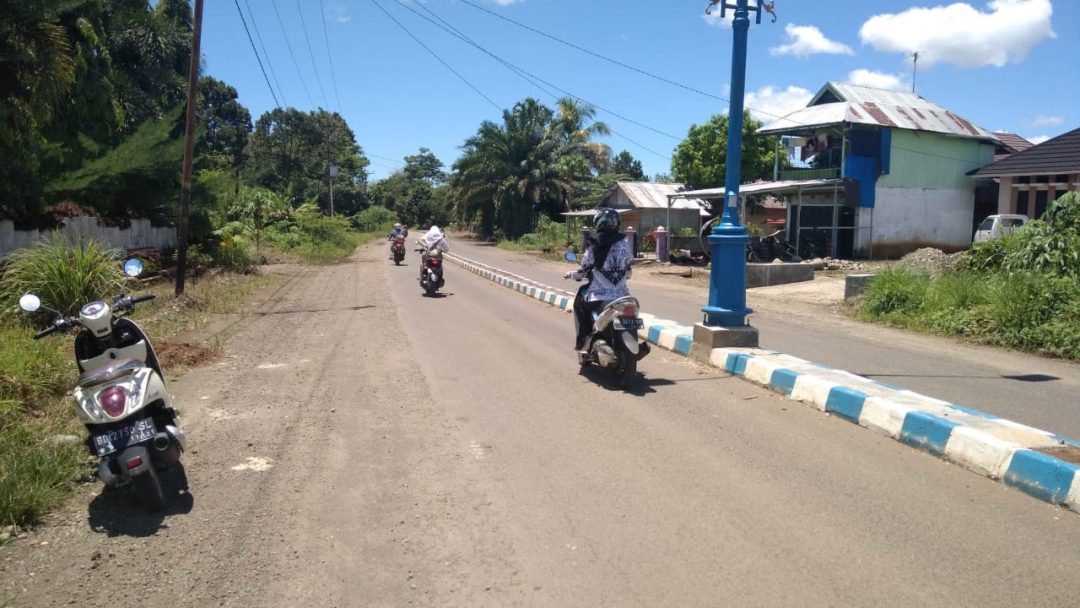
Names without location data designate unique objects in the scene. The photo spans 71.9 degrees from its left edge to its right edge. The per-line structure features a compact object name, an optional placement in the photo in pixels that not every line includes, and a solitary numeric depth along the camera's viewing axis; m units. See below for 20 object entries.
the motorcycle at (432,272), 16.06
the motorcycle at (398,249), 26.97
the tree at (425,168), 99.06
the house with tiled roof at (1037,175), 23.28
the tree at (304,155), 60.88
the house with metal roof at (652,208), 35.03
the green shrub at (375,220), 65.40
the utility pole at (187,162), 13.86
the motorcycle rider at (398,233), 27.52
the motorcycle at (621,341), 6.88
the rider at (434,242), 16.44
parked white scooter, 4.15
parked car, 22.75
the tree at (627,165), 74.06
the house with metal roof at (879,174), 26.66
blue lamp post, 8.30
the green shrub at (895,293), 12.73
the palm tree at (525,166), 49.09
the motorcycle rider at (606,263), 7.35
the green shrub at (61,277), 10.21
